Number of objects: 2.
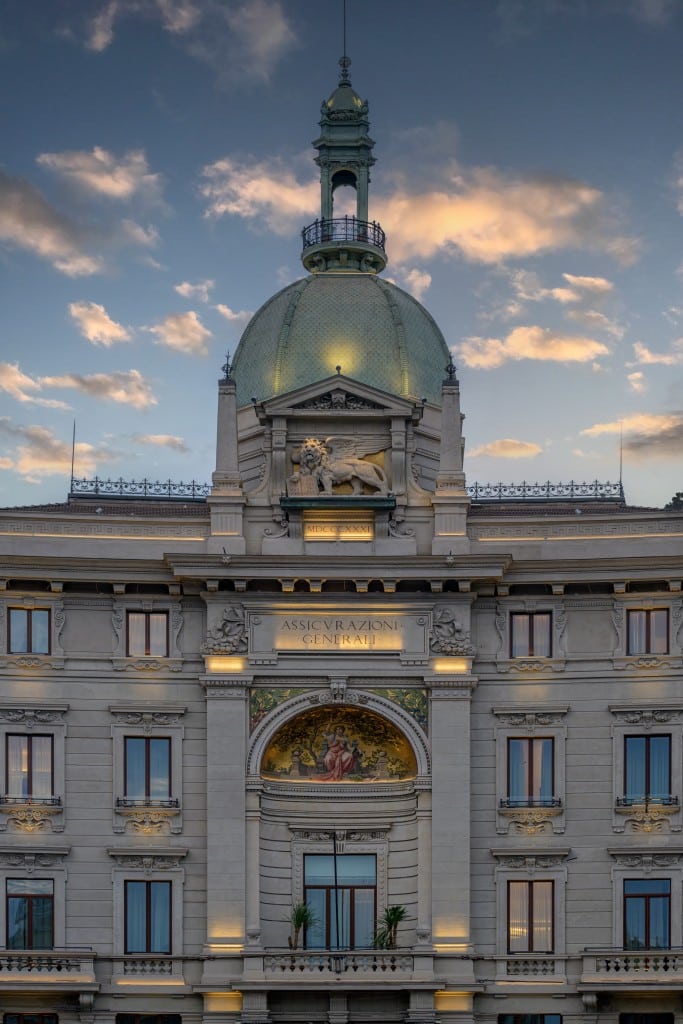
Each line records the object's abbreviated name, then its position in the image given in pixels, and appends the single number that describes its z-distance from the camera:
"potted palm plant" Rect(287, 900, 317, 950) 68.44
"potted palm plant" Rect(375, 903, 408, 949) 68.31
